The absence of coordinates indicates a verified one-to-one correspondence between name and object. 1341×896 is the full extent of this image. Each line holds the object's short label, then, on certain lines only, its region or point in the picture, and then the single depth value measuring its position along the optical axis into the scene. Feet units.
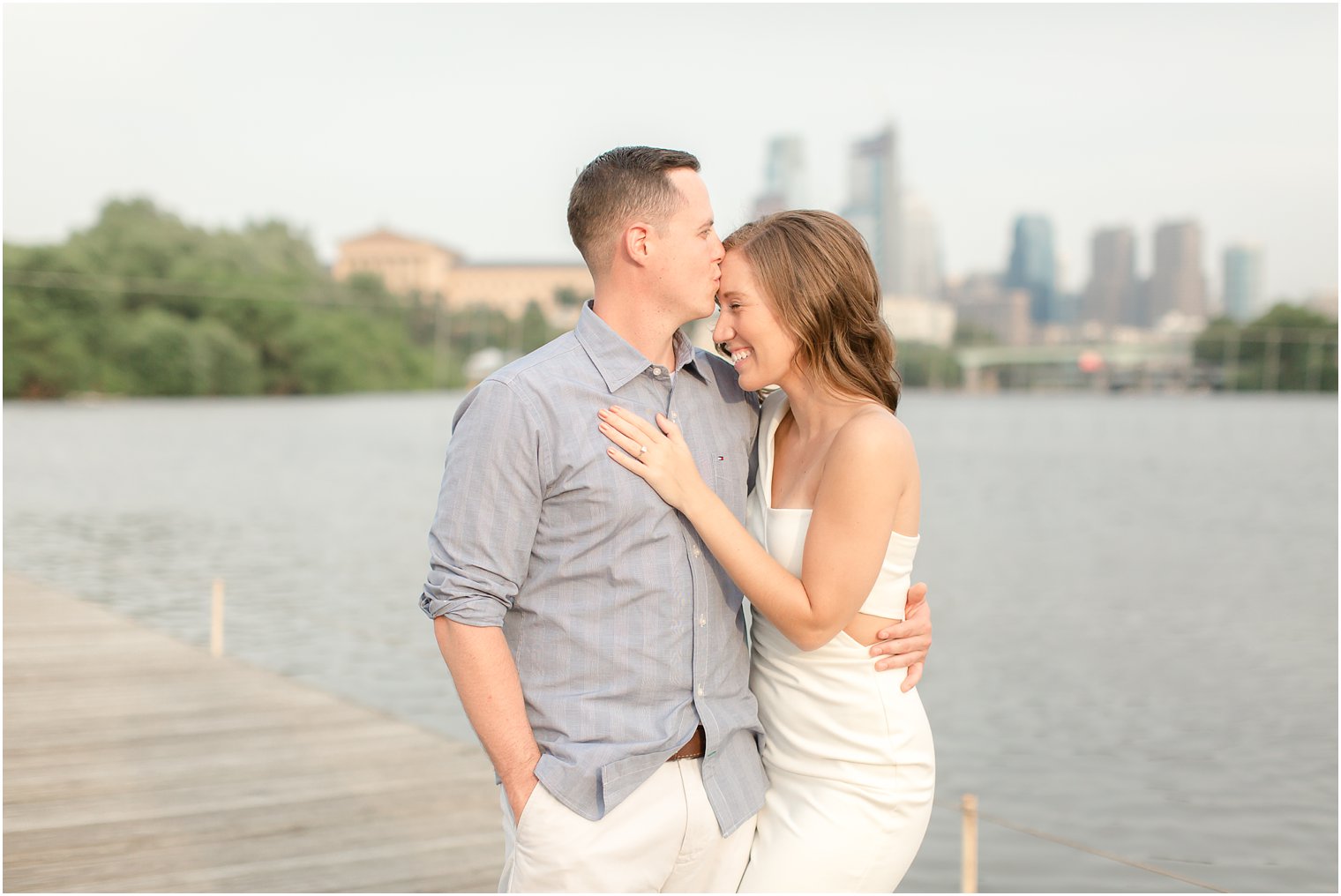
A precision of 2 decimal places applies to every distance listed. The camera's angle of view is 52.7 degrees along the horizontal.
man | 7.25
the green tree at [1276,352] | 353.72
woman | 7.59
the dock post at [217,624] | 26.53
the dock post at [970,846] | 13.93
